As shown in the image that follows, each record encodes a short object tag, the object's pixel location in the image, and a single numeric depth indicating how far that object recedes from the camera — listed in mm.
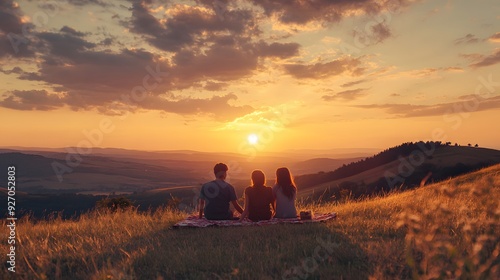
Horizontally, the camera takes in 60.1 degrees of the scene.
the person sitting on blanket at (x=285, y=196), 12820
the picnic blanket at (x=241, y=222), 11461
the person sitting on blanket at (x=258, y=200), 12875
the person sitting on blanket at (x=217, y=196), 13094
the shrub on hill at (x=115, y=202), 22672
